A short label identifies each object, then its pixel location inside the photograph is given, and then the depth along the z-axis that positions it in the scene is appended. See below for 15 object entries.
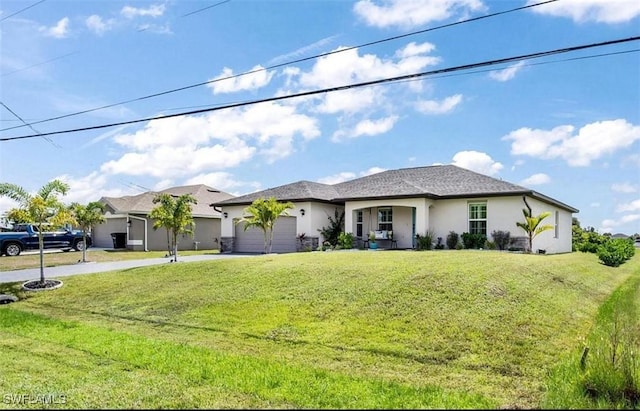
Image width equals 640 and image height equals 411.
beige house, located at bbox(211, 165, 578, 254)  19.93
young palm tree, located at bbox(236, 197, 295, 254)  20.33
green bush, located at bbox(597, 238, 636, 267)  21.58
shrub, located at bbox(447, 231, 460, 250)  20.34
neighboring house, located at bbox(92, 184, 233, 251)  29.77
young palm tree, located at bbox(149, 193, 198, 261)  18.25
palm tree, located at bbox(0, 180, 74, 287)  13.89
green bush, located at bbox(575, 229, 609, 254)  26.82
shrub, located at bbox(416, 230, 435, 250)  20.22
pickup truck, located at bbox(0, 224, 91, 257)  23.31
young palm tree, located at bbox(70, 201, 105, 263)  21.39
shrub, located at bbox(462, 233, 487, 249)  19.55
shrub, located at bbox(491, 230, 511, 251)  19.31
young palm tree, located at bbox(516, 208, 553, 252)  18.19
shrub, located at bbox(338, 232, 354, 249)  22.12
